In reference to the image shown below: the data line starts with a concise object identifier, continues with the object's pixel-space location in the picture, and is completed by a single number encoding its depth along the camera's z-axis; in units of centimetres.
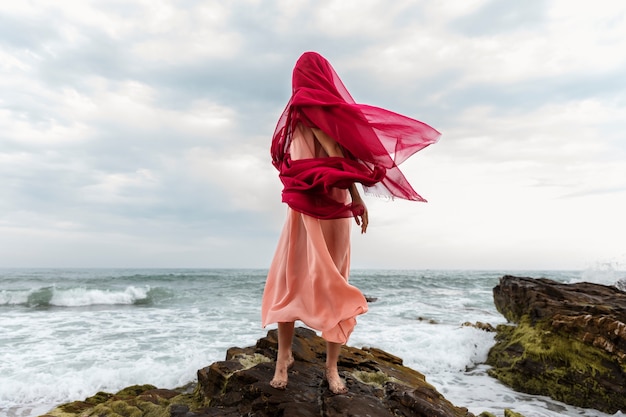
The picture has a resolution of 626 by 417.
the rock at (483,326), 958
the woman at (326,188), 293
